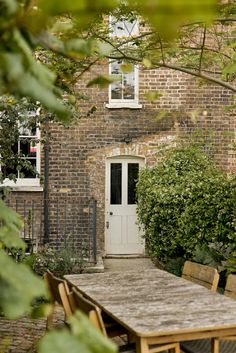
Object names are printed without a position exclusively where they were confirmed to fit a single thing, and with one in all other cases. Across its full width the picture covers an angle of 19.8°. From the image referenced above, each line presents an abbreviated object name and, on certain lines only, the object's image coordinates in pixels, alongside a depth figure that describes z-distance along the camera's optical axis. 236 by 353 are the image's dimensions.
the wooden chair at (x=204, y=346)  5.30
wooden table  4.32
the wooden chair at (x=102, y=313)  4.99
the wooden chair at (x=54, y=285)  5.52
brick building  15.02
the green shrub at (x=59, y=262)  11.42
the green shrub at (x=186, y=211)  11.45
